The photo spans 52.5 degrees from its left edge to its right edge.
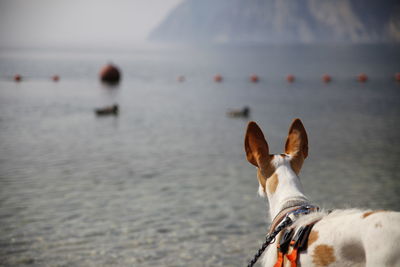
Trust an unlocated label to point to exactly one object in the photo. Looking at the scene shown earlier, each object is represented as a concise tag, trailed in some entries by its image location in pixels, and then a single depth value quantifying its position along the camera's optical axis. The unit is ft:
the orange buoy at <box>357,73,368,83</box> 183.26
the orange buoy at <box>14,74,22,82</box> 173.35
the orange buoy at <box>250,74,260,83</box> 190.49
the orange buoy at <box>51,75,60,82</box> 180.79
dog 9.19
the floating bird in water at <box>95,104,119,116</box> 93.81
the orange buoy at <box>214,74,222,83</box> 191.31
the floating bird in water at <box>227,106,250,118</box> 93.30
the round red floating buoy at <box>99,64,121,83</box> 172.86
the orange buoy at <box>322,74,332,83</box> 182.95
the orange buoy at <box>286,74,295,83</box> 190.57
